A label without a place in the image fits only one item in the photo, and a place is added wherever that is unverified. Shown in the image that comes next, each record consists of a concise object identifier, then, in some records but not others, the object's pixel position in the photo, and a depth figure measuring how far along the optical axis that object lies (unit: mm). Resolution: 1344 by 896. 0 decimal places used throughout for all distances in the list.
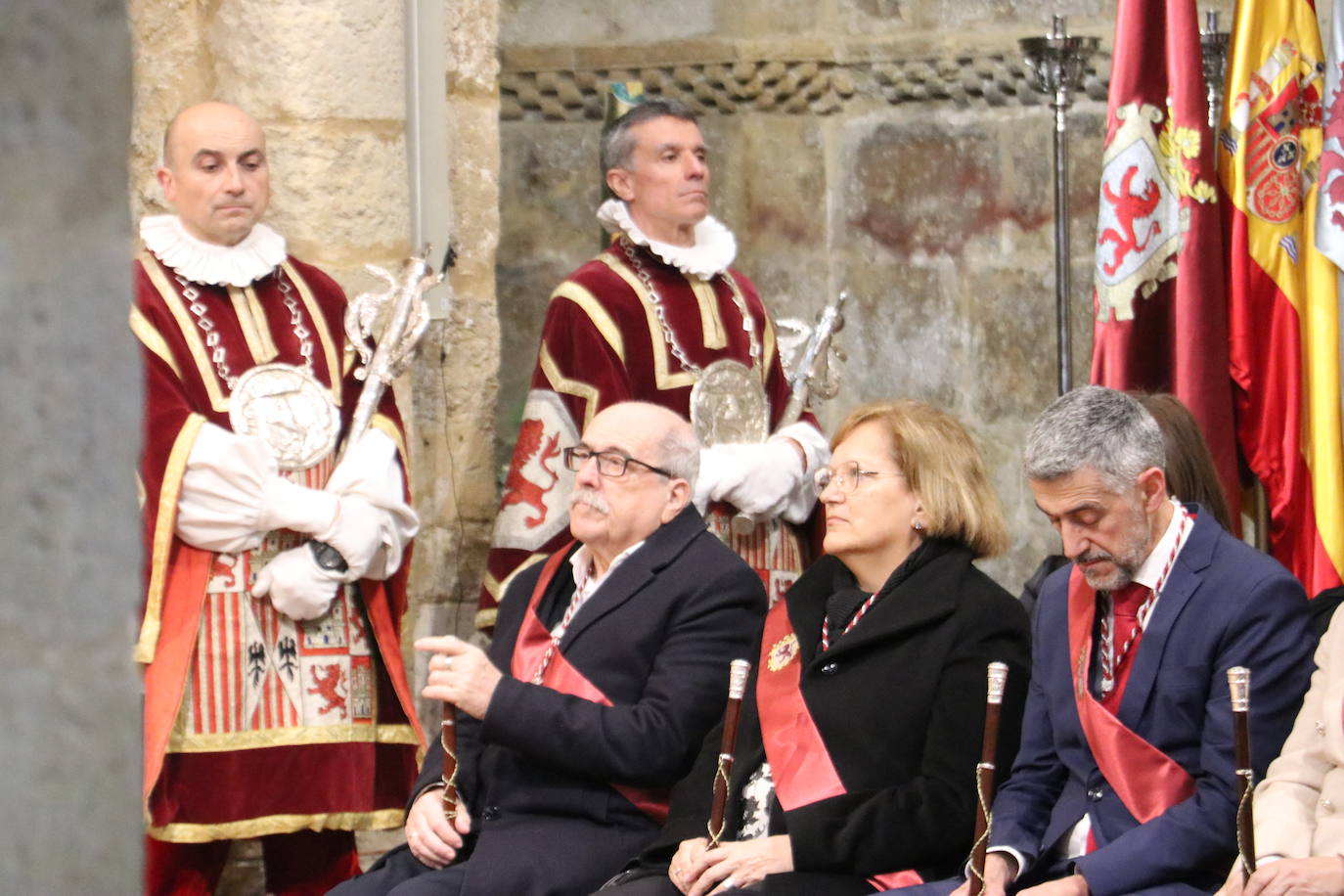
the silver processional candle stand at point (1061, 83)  9201
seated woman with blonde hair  6021
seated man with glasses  6482
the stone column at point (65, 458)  1974
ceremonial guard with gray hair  8427
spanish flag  8193
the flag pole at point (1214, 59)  8990
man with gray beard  5648
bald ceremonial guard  7583
